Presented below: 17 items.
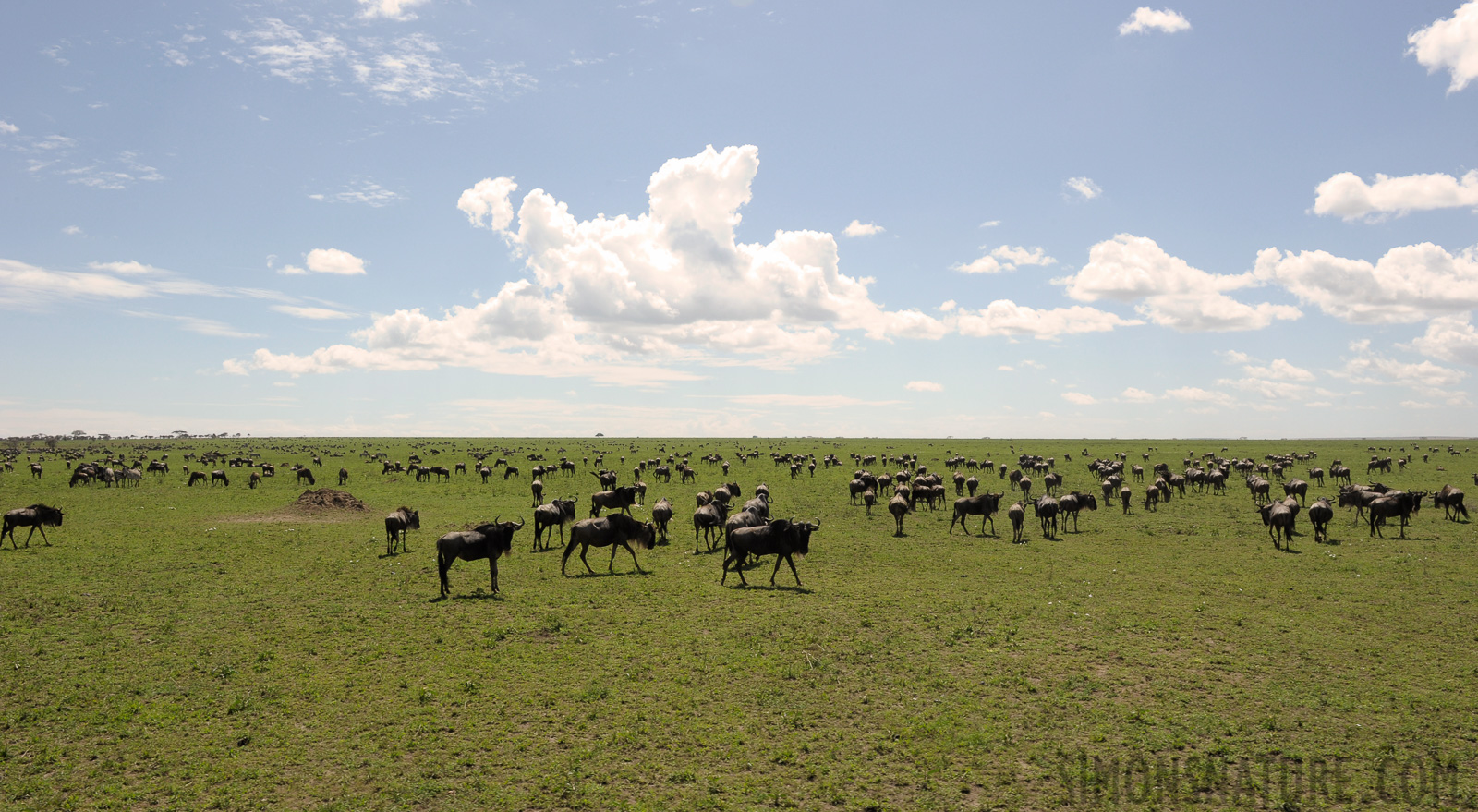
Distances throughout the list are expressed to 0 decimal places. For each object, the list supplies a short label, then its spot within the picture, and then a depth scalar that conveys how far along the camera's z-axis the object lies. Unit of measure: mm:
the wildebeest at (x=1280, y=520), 29984
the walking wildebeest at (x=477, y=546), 21297
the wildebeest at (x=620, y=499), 33662
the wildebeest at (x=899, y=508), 34750
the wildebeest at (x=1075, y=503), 35688
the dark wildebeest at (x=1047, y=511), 34125
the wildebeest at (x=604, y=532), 24688
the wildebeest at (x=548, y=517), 30172
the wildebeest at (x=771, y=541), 22719
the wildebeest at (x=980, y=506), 34969
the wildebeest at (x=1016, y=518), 32463
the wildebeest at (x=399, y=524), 28703
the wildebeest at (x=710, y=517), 29359
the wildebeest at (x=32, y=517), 28594
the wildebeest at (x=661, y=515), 31906
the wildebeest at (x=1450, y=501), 37219
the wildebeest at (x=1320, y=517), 31422
